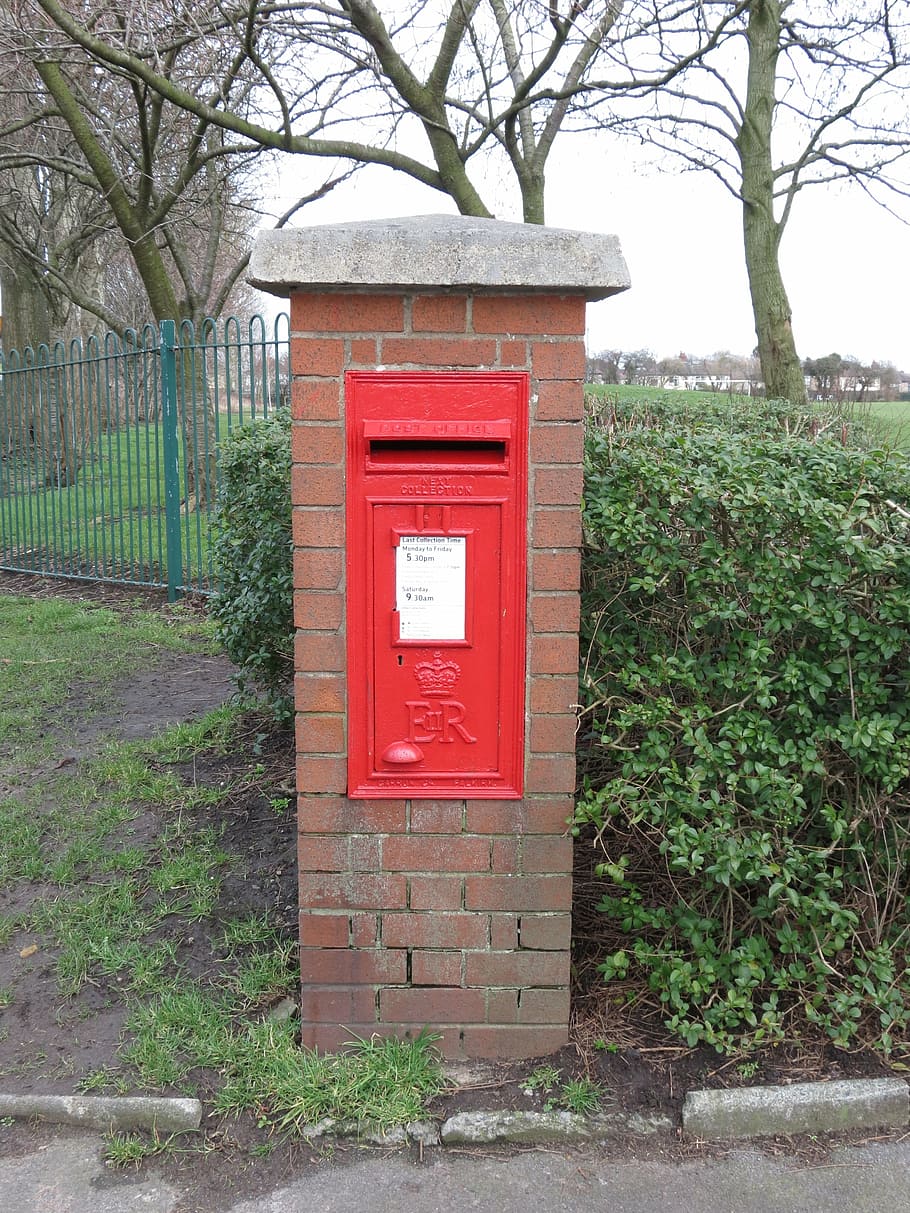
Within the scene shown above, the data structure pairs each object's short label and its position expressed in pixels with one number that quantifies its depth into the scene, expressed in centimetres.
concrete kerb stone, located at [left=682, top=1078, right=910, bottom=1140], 246
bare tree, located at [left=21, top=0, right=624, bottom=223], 834
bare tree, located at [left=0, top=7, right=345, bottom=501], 962
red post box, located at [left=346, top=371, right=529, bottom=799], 234
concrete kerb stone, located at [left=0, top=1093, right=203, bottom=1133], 244
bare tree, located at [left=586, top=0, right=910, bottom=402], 958
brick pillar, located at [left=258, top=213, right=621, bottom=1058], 234
